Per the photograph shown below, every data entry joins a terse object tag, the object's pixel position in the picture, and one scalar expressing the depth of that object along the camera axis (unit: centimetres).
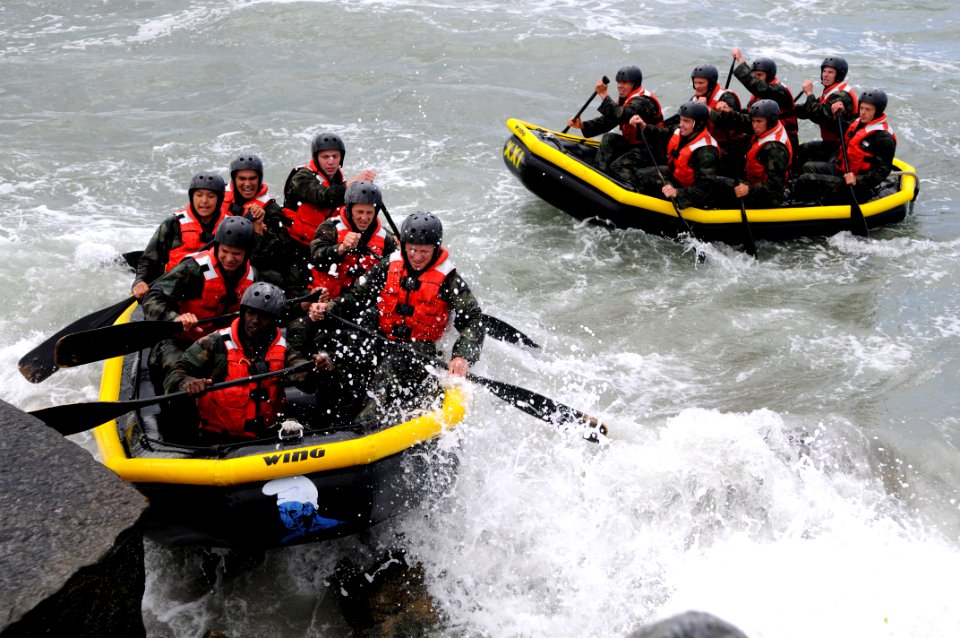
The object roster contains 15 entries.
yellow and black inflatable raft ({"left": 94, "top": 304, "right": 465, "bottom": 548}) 484
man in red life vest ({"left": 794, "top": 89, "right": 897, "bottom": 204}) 989
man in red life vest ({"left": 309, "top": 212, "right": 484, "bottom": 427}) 576
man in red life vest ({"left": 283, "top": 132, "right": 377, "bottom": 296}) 730
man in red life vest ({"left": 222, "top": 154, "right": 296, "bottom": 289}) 705
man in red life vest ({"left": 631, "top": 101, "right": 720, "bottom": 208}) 934
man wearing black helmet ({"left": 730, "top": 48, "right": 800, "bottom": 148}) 1062
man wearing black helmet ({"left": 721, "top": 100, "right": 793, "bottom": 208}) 954
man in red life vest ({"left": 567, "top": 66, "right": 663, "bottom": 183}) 995
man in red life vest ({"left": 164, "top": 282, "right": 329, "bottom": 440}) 534
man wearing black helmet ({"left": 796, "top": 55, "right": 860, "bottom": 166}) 1050
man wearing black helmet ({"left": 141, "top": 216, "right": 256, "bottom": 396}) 582
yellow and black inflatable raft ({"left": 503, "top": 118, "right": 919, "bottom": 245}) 977
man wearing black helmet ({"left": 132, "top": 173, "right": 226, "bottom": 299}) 666
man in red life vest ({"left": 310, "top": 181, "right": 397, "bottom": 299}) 650
